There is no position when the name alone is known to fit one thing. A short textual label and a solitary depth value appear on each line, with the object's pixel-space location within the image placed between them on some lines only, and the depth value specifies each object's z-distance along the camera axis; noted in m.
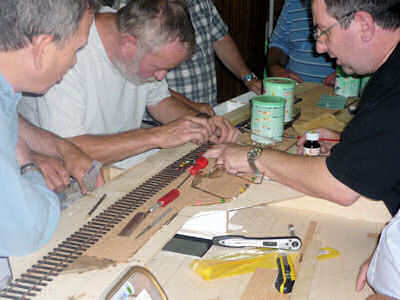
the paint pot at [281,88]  1.93
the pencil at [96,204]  1.26
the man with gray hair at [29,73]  0.89
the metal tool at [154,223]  1.15
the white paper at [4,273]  0.92
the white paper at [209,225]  1.38
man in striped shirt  3.22
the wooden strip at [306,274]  1.00
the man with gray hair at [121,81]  1.74
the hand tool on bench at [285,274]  1.05
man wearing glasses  1.02
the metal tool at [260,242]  1.19
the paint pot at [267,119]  1.71
